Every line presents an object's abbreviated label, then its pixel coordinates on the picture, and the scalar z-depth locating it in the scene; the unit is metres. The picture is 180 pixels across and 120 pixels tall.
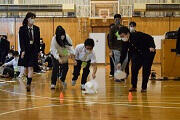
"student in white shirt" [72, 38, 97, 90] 12.87
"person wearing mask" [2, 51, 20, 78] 19.13
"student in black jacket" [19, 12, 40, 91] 12.49
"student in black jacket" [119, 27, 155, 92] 12.00
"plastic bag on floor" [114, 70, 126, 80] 12.32
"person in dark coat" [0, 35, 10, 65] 24.62
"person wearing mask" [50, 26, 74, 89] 12.64
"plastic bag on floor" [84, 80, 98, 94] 11.80
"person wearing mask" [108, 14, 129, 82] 16.43
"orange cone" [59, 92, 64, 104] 9.95
